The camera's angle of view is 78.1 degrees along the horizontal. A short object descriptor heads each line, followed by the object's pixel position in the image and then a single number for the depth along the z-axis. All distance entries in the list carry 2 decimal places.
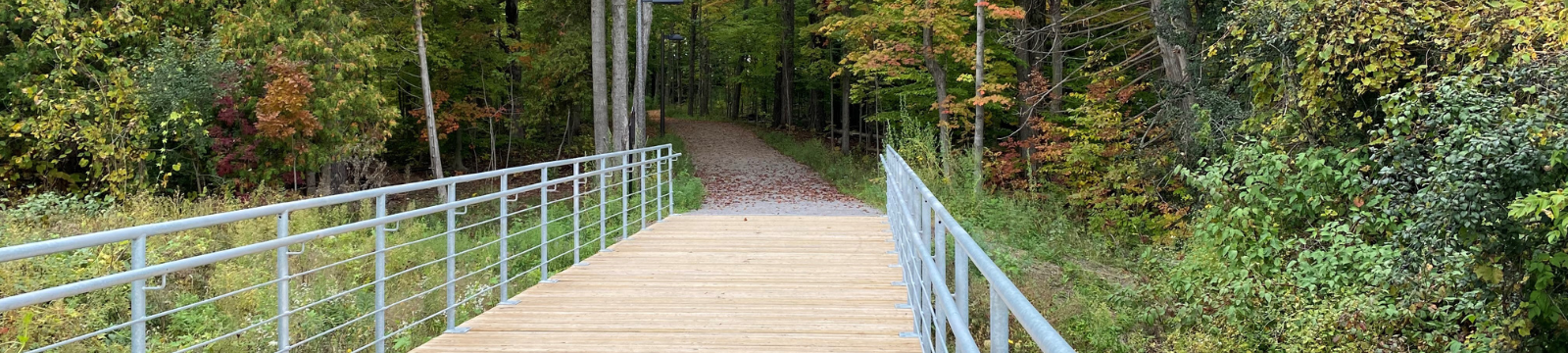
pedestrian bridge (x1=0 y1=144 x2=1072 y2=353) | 3.87
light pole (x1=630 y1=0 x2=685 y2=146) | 15.93
